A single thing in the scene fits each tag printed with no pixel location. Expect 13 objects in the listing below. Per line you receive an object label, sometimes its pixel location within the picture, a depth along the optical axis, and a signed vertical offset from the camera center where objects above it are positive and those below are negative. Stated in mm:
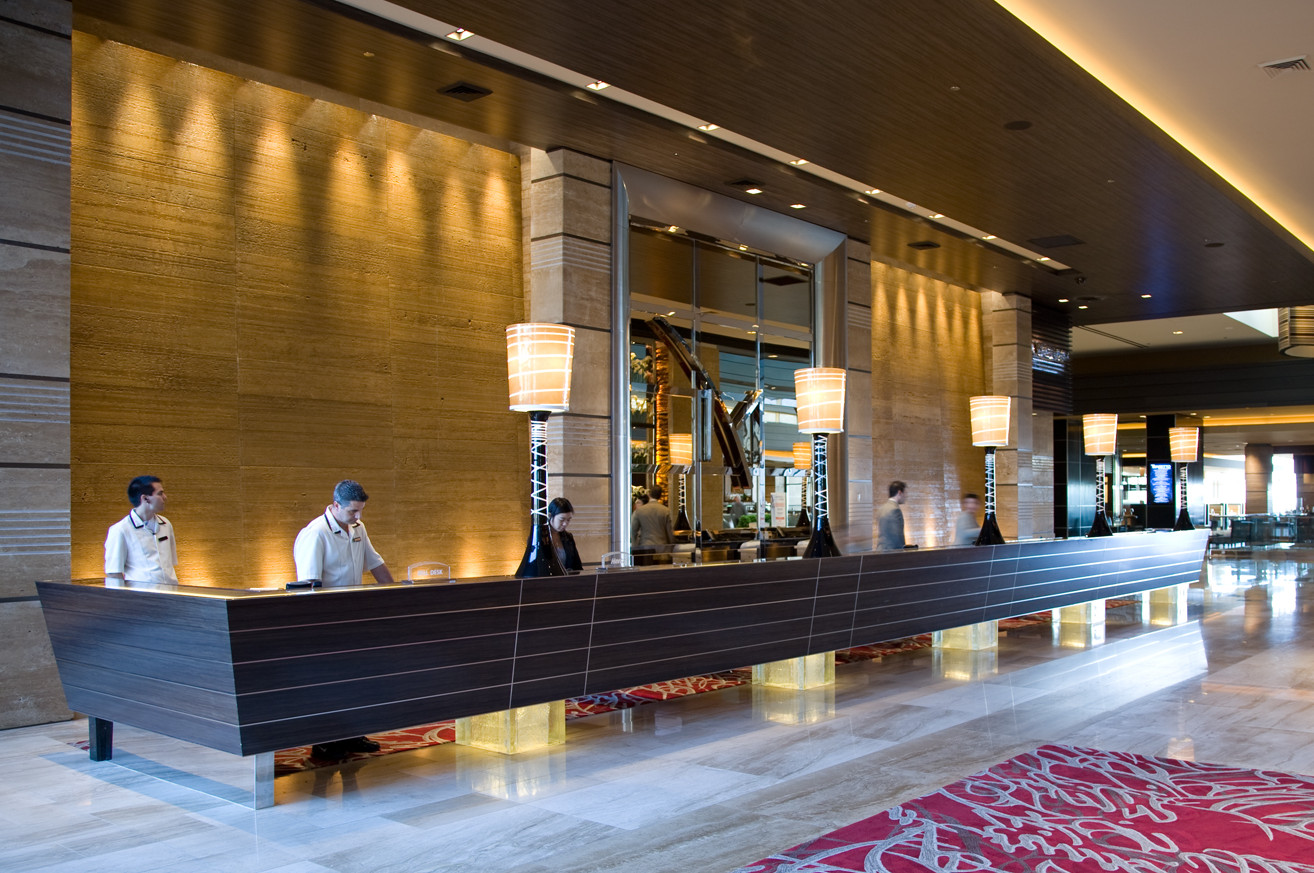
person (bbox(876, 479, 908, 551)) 9305 -539
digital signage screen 28094 -632
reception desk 4211 -817
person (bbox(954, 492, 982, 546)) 10227 -596
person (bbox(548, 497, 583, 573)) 7512 -463
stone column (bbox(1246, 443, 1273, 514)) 36781 -525
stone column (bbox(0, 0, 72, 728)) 5898 +728
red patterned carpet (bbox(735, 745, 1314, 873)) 3818 -1443
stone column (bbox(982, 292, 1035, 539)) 15500 +922
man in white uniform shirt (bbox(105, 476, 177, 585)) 5863 -367
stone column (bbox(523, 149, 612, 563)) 9039 +1447
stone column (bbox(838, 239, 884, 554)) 12281 +853
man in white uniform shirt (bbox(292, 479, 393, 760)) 5445 -410
